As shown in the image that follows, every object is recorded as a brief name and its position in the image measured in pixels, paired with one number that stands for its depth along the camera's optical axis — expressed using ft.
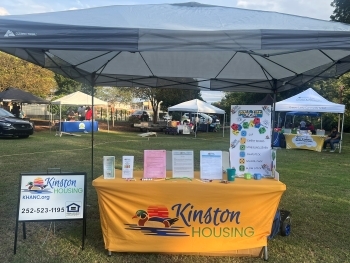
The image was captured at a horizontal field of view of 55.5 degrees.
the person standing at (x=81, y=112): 82.66
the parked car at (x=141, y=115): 105.29
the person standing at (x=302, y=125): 67.14
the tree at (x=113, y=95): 112.23
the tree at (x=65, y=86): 119.78
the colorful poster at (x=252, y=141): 13.20
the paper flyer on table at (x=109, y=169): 11.87
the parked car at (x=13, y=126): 48.83
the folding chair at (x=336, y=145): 46.46
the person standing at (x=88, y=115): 74.23
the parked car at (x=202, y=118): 98.29
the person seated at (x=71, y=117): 69.88
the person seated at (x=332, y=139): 46.34
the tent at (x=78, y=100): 64.85
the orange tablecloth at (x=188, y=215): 11.44
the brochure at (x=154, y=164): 12.34
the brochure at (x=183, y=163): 12.39
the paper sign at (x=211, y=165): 12.31
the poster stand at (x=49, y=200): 11.79
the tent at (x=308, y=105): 45.51
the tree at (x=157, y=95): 88.79
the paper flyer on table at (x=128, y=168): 12.15
